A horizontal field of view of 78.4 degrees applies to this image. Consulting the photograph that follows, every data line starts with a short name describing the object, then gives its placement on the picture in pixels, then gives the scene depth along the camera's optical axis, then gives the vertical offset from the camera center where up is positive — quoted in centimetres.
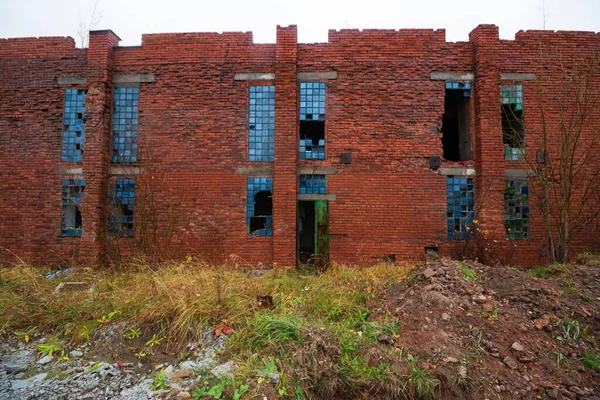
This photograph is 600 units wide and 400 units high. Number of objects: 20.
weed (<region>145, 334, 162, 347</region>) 475 -170
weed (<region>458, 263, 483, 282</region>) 611 -102
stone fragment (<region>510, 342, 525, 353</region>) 453 -164
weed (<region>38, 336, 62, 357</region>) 468 -177
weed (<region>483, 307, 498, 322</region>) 504 -138
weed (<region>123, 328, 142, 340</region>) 489 -164
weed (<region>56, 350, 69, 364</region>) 454 -183
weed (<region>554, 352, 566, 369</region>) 446 -175
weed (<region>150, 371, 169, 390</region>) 397 -187
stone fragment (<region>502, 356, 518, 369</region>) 436 -176
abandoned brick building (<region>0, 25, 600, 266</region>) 1007 +186
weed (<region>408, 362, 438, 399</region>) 398 -185
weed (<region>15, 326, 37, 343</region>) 500 -171
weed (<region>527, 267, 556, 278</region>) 689 -110
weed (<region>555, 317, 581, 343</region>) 482 -153
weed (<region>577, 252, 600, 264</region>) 752 -90
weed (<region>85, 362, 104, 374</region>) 430 -185
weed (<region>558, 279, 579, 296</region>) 571 -116
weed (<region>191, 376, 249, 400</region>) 368 -181
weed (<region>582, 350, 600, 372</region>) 441 -176
